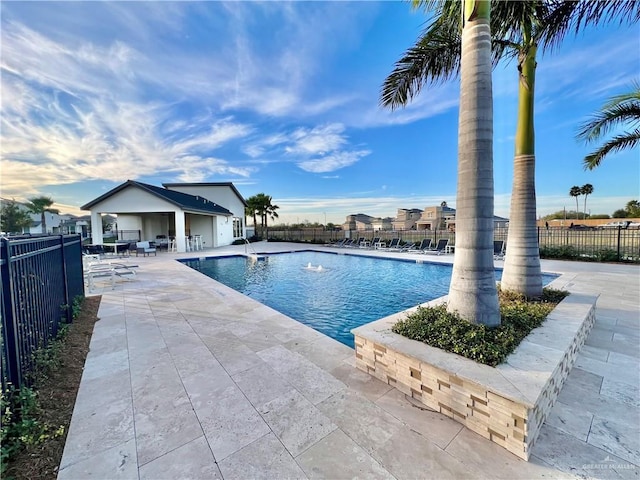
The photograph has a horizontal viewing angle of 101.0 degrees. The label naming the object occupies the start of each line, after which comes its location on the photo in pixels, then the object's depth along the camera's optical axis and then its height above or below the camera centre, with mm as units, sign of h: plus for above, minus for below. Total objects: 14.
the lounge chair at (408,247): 17828 -1419
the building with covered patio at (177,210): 17844 +1636
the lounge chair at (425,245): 17406 -1243
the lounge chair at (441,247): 16288 -1319
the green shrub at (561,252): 12227 -1396
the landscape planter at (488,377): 1996 -1369
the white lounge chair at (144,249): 15969 -962
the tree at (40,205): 36781 +4309
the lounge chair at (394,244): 19206 -1256
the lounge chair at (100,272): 7863 -1200
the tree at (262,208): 30361 +2680
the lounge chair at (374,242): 21158 -1188
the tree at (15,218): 30594 +2223
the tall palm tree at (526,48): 4520 +3191
